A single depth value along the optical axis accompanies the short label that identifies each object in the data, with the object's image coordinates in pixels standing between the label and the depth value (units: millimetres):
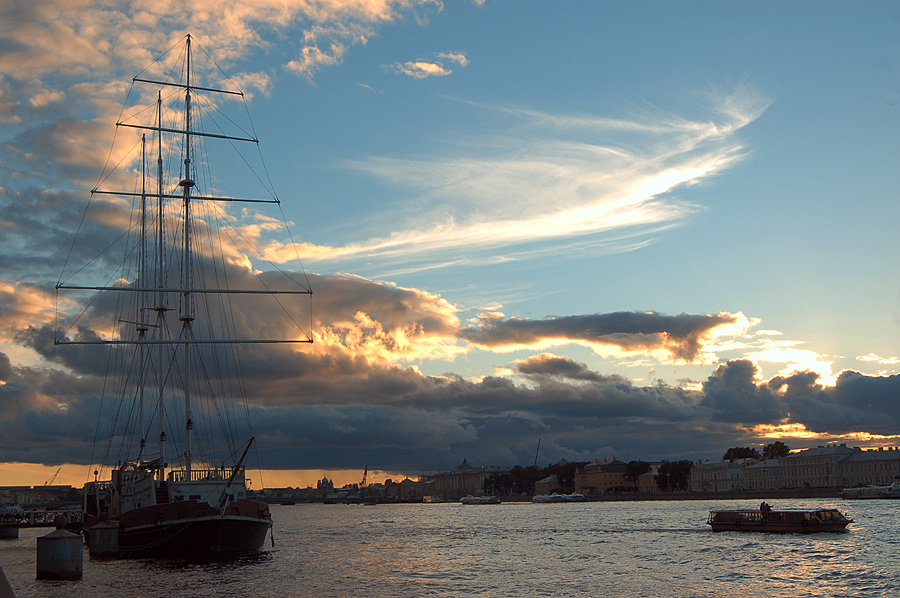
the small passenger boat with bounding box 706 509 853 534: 74688
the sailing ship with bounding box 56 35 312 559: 55594
